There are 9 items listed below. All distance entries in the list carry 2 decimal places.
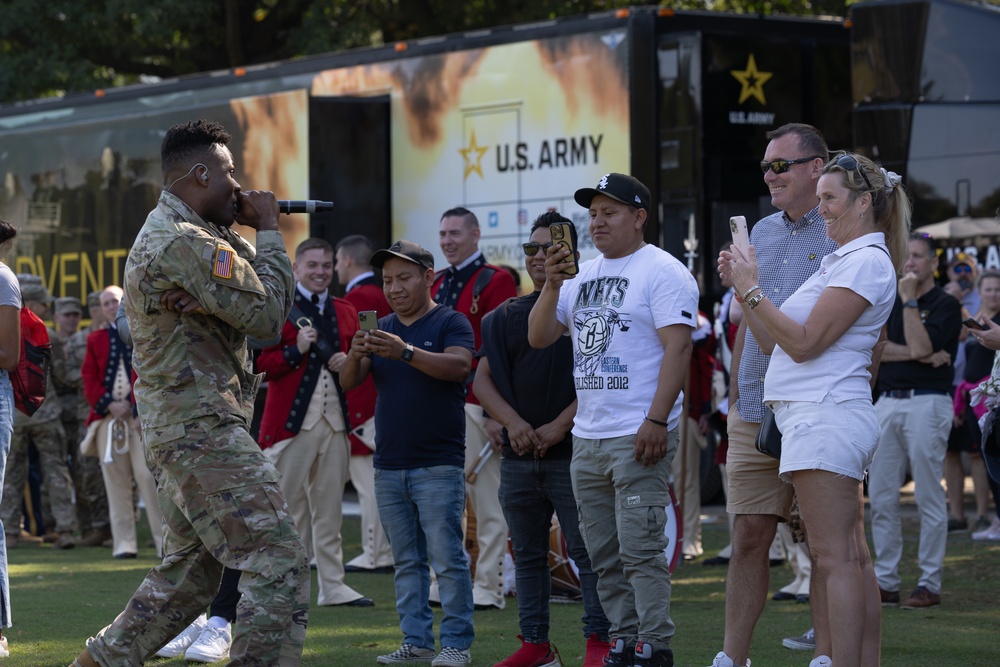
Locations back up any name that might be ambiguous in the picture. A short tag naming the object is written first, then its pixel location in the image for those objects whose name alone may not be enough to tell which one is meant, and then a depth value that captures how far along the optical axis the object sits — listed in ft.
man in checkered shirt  40.50
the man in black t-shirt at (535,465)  45.60
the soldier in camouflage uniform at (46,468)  84.79
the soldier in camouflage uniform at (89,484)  86.17
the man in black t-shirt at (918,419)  57.47
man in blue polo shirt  46.37
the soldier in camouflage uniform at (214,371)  34.71
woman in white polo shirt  35.60
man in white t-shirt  41.04
